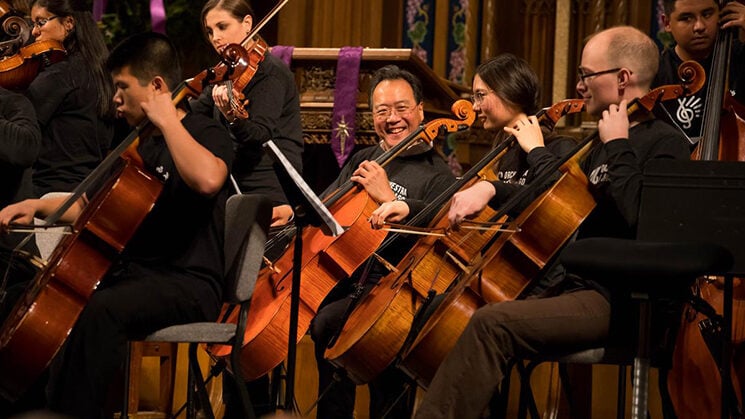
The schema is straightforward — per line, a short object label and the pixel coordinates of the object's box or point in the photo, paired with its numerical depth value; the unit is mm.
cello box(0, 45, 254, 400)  5543
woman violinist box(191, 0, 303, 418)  7957
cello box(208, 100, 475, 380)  6832
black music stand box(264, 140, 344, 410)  5441
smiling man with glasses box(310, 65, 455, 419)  7332
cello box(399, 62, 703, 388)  5832
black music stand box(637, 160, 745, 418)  5020
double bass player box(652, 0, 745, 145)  7348
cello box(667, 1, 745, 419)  6066
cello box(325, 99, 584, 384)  6598
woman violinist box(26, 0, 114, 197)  8148
